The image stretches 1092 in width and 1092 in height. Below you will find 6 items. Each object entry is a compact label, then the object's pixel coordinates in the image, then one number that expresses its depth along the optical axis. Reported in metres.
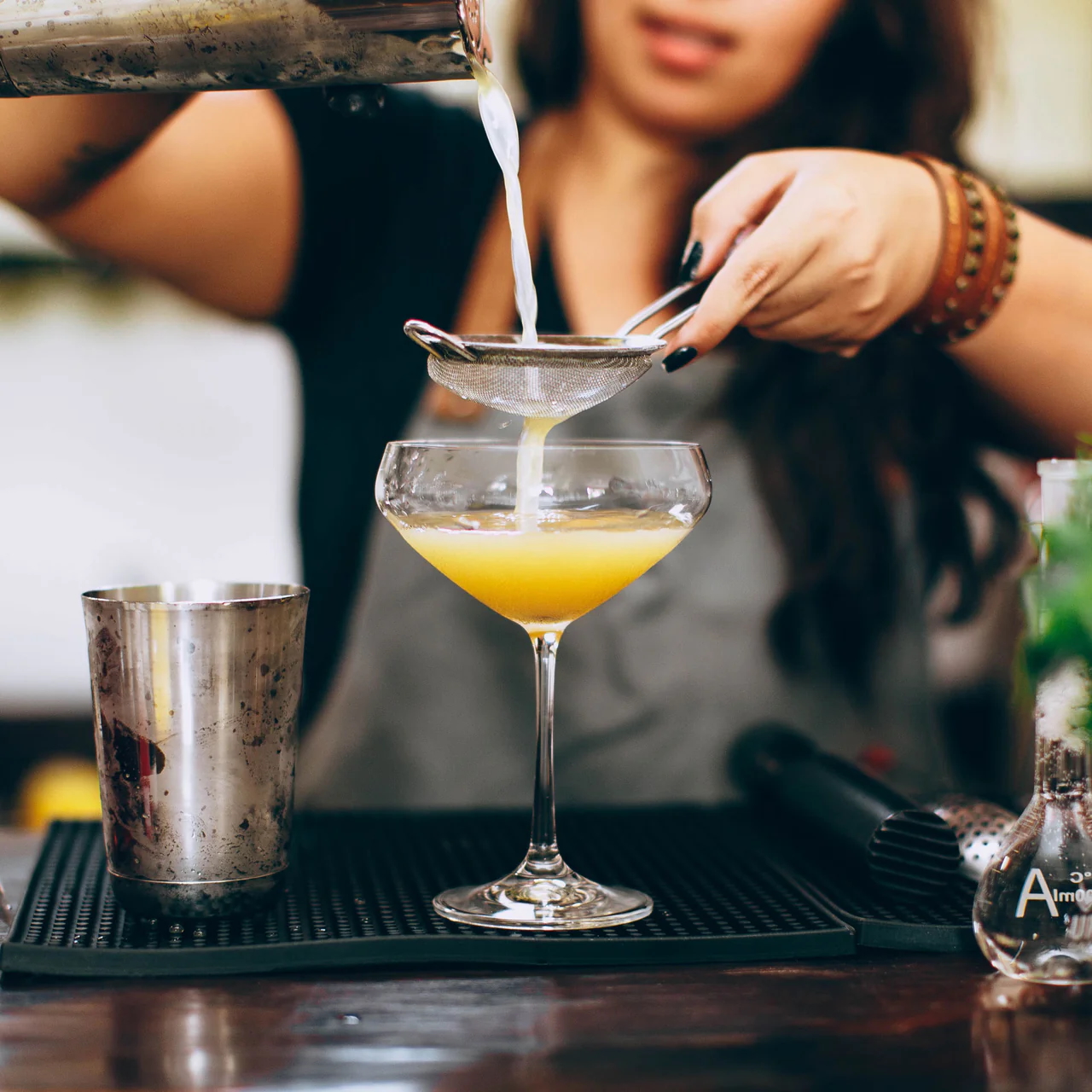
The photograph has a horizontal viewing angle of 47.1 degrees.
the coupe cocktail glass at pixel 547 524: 1.12
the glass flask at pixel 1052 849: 0.95
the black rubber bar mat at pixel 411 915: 0.98
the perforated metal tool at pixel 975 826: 1.18
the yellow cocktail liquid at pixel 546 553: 1.11
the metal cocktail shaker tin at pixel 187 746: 1.04
